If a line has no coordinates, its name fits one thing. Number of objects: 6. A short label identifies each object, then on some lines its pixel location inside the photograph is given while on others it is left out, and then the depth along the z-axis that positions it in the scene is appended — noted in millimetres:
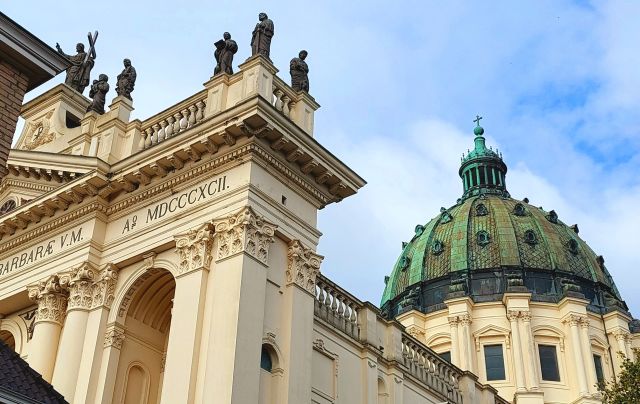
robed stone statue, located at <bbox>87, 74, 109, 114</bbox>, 25688
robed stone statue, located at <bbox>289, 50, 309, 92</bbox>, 23220
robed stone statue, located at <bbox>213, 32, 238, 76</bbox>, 22906
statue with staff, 28125
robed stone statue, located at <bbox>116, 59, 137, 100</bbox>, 24719
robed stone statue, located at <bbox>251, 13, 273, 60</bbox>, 22375
